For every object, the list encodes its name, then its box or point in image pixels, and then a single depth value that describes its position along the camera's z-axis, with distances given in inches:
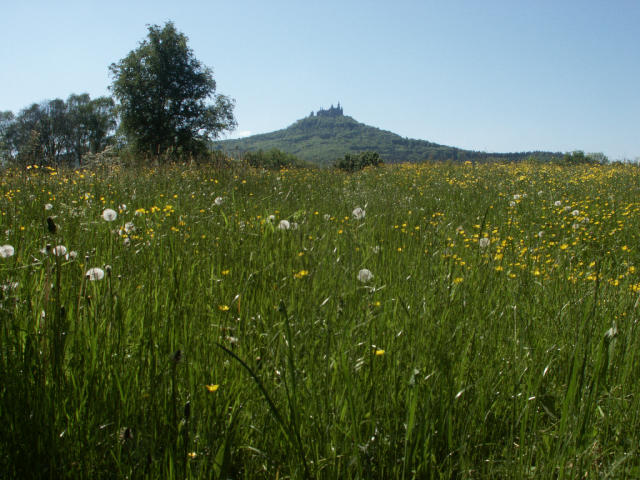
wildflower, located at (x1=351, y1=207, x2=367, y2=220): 130.4
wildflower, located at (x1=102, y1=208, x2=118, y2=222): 112.6
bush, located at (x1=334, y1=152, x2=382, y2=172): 1128.9
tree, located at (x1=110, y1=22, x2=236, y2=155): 1279.5
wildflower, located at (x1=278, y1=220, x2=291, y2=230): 133.9
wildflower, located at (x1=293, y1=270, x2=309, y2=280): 84.8
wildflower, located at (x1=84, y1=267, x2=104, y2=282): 69.4
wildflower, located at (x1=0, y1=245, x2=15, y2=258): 81.6
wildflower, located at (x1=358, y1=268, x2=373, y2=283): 85.7
